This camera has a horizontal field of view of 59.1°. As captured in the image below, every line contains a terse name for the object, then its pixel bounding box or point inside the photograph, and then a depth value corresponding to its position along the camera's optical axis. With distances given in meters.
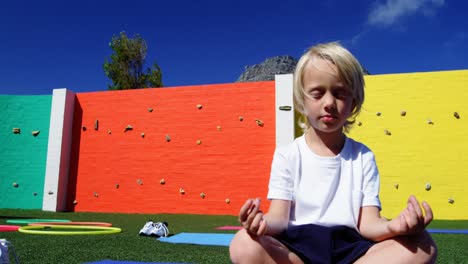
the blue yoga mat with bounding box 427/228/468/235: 4.71
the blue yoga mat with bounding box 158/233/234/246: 3.57
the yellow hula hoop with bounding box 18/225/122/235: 3.94
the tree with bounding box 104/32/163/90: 18.41
